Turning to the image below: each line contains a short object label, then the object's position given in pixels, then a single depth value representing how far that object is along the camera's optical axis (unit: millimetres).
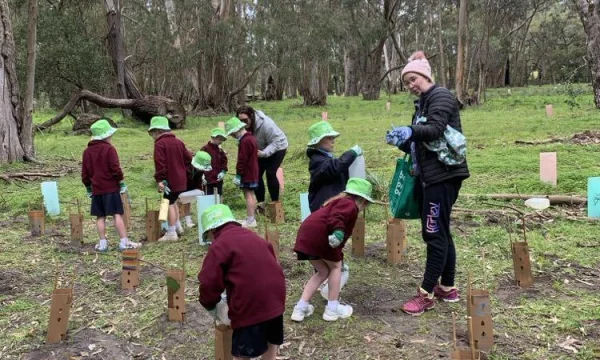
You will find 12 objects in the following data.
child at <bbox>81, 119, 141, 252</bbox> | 5645
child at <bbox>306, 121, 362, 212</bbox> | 4262
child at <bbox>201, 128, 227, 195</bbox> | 6595
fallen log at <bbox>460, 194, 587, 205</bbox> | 6445
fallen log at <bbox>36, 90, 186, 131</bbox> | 19609
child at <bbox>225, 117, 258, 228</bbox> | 6199
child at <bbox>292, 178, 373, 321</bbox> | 3738
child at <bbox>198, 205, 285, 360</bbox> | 2949
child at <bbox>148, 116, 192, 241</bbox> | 5949
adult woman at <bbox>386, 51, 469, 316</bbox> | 3684
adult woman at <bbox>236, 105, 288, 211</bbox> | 6570
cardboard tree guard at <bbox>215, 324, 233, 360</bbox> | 3018
